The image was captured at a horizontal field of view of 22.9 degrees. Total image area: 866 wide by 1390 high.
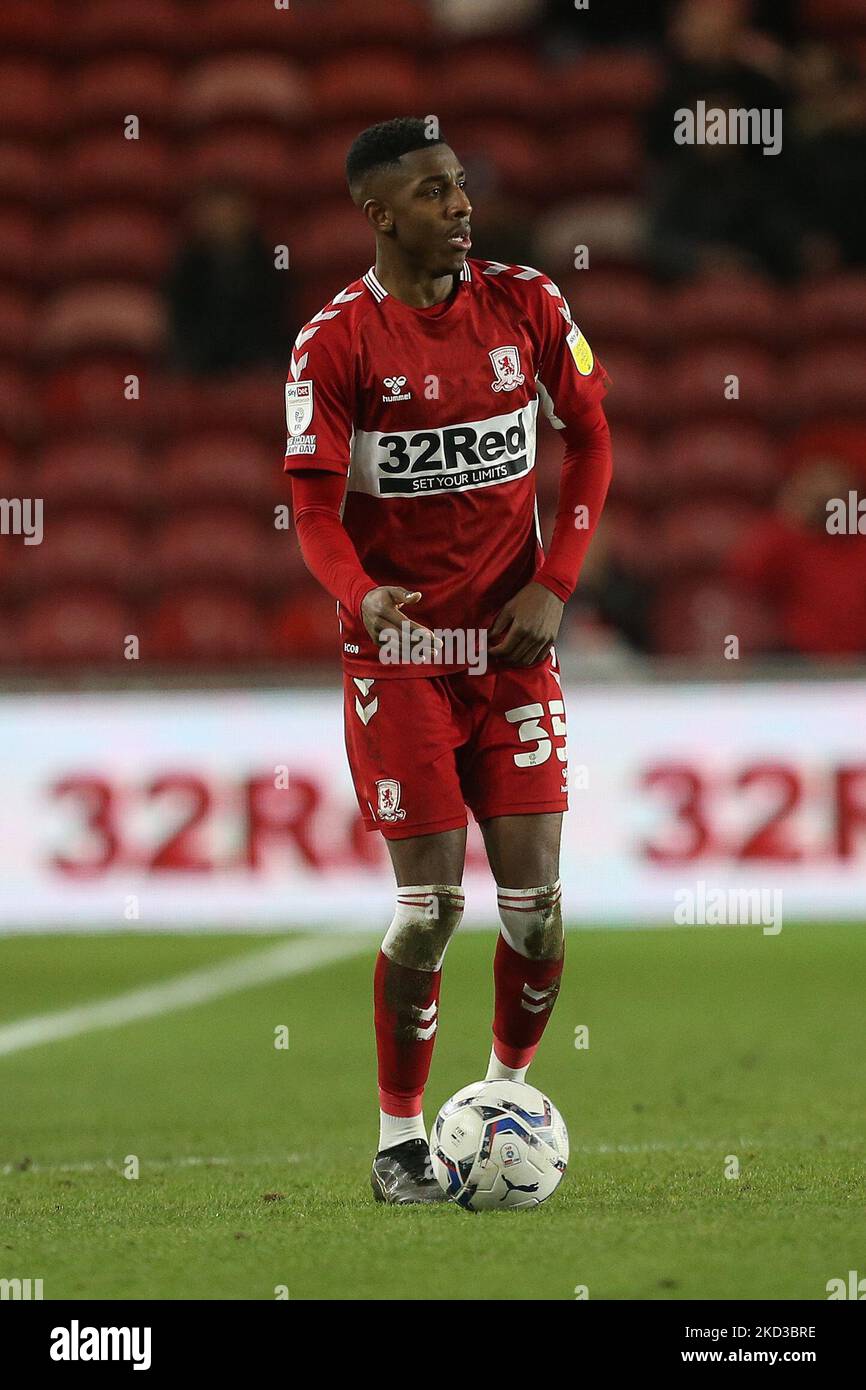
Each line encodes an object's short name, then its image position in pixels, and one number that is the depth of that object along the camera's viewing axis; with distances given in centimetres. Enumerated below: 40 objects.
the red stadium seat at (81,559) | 1203
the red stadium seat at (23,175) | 1415
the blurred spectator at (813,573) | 1026
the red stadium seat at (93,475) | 1242
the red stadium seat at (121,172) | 1402
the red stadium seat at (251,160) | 1378
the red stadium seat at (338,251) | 1300
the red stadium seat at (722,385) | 1245
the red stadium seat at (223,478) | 1237
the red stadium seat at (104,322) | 1314
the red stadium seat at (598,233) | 1285
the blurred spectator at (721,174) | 1235
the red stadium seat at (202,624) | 1148
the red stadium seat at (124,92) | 1440
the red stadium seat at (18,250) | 1377
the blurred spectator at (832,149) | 1241
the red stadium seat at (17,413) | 1288
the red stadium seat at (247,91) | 1415
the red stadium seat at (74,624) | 1155
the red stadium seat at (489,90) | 1380
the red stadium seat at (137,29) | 1468
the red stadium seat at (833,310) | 1248
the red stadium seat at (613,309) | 1264
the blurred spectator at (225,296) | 1245
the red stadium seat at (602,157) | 1330
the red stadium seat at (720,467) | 1209
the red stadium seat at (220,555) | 1192
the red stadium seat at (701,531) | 1155
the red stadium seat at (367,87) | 1387
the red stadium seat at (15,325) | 1332
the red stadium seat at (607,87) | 1369
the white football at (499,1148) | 439
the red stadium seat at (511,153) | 1335
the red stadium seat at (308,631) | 1073
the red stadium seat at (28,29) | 1482
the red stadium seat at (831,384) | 1217
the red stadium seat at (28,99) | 1455
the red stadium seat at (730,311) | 1260
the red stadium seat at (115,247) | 1366
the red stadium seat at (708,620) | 1055
